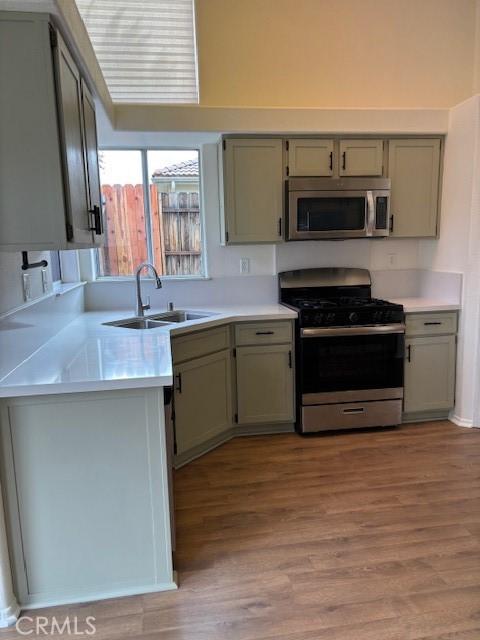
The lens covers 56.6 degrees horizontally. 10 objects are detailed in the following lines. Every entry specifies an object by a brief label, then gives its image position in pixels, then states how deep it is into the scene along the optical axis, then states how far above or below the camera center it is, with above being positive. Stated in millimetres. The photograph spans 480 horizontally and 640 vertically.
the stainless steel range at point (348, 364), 3123 -851
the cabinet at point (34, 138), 1486 +386
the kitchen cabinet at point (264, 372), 3115 -883
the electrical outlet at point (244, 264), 3619 -145
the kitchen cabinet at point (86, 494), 1633 -918
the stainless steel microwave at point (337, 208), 3244 +265
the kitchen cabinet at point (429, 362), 3312 -892
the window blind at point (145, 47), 3205 +1459
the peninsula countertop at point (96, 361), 1588 -467
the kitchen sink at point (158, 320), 3016 -499
